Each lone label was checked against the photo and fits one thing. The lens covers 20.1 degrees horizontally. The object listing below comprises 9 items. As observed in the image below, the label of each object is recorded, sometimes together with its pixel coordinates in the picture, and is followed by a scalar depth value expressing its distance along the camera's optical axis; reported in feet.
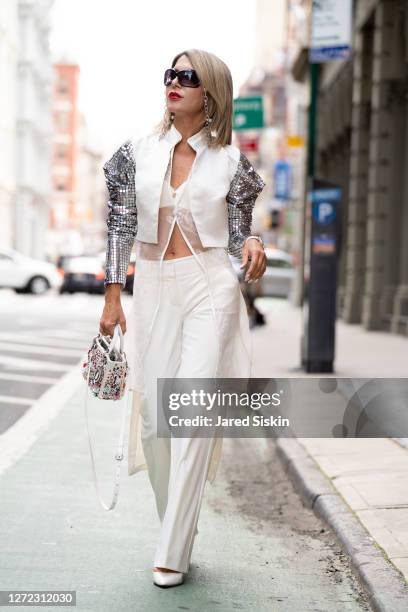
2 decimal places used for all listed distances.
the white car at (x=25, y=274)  118.21
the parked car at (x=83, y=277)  118.73
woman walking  14.21
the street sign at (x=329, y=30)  40.22
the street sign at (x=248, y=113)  69.05
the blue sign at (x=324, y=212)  38.17
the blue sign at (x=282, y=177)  154.20
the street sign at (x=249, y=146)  76.95
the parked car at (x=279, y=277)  114.32
